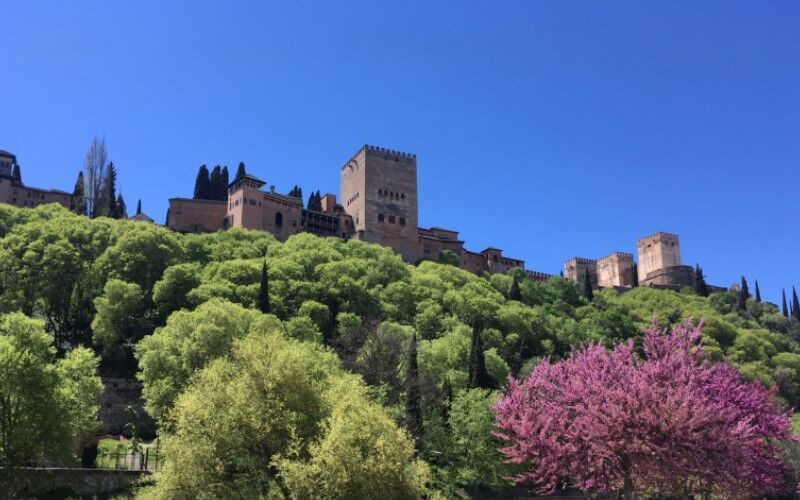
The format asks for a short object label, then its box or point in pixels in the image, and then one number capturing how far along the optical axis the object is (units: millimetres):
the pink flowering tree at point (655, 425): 24641
